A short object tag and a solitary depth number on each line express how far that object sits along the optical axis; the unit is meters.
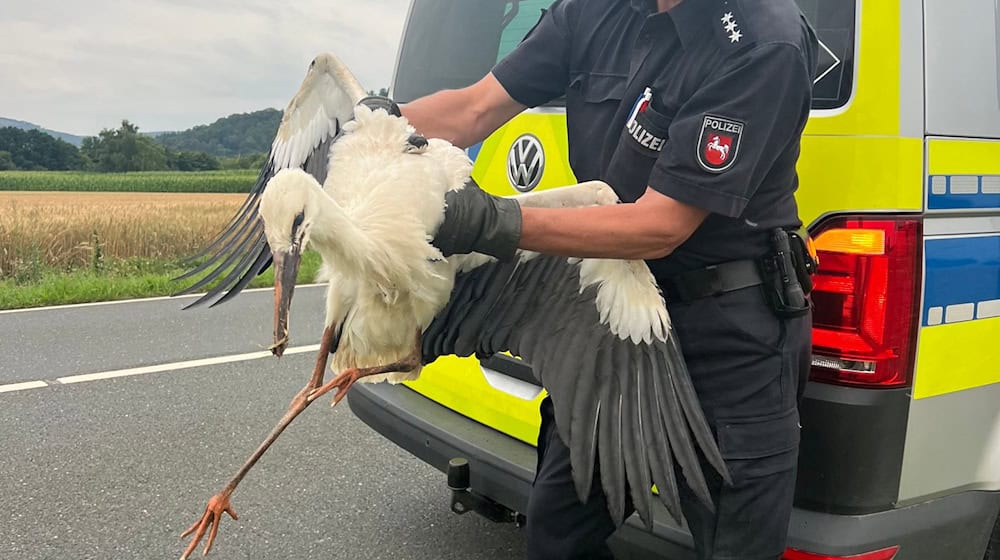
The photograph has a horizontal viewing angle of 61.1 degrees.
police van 1.79
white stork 1.60
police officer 1.58
